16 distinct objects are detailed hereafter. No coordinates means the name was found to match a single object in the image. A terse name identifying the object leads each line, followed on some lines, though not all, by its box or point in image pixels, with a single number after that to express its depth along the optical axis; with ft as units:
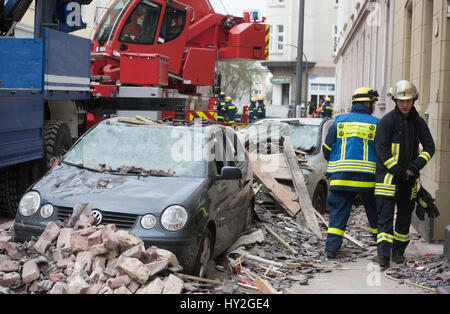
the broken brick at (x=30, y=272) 15.44
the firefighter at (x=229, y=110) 75.36
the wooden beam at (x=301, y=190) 27.94
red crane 42.04
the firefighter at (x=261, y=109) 78.69
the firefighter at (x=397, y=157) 21.38
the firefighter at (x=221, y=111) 74.69
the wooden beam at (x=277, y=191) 28.91
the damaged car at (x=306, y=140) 31.42
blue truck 27.04
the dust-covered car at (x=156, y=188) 17.35
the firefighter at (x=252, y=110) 78.91
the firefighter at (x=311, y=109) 124.97
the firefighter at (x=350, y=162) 22.84
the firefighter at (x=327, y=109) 83.35
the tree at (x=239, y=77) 237.45
